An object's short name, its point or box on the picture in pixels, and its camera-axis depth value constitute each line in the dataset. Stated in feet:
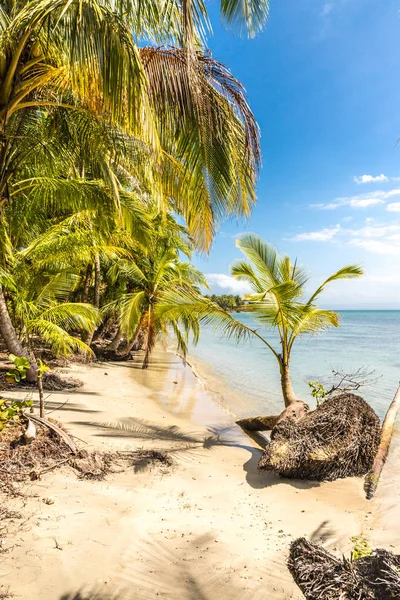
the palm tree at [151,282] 36.99
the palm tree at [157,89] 9.06
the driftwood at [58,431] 13.50
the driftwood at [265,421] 17.92
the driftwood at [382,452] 14.19
